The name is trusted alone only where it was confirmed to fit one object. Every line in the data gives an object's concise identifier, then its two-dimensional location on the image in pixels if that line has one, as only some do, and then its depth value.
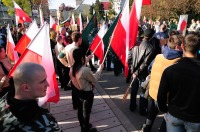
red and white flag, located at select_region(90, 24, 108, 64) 4.50
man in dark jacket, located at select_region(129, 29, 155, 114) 4.08
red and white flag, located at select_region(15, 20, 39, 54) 4.28
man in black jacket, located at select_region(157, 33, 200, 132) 2.19
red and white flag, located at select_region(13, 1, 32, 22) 8.10
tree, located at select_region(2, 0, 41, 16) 32.47
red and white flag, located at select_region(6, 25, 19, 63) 5.66
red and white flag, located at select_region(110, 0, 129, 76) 3.88
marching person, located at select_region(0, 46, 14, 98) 3.44
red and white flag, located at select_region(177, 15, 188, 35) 7.20
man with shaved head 1.48
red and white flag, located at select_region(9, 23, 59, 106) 2.65
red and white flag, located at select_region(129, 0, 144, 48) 3.93
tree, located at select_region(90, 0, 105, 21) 47.41
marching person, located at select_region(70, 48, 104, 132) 3.38
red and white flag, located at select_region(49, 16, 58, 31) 9.85
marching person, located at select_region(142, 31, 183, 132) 2.90
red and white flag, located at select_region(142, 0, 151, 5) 4.44
